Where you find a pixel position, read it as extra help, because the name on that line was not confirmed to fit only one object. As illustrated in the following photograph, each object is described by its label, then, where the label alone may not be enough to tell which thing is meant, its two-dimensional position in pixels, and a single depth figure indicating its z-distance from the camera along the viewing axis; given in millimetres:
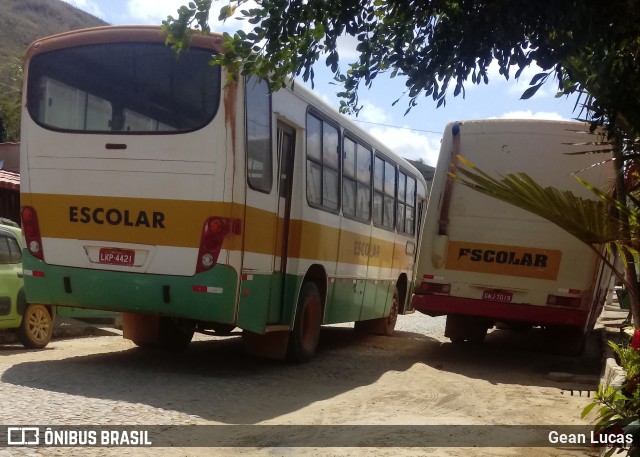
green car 10375
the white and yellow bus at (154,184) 7910
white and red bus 10805
